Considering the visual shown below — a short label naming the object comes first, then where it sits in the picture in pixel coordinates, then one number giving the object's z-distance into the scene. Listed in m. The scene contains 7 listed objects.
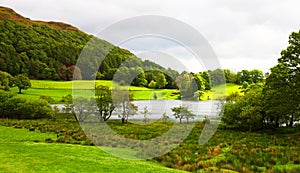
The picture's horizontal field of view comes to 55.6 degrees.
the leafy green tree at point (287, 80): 25.31
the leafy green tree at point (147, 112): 29.92
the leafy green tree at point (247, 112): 31.33
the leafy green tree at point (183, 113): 40.41
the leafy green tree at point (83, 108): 39.81
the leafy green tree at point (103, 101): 39.59
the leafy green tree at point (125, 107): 37.53
